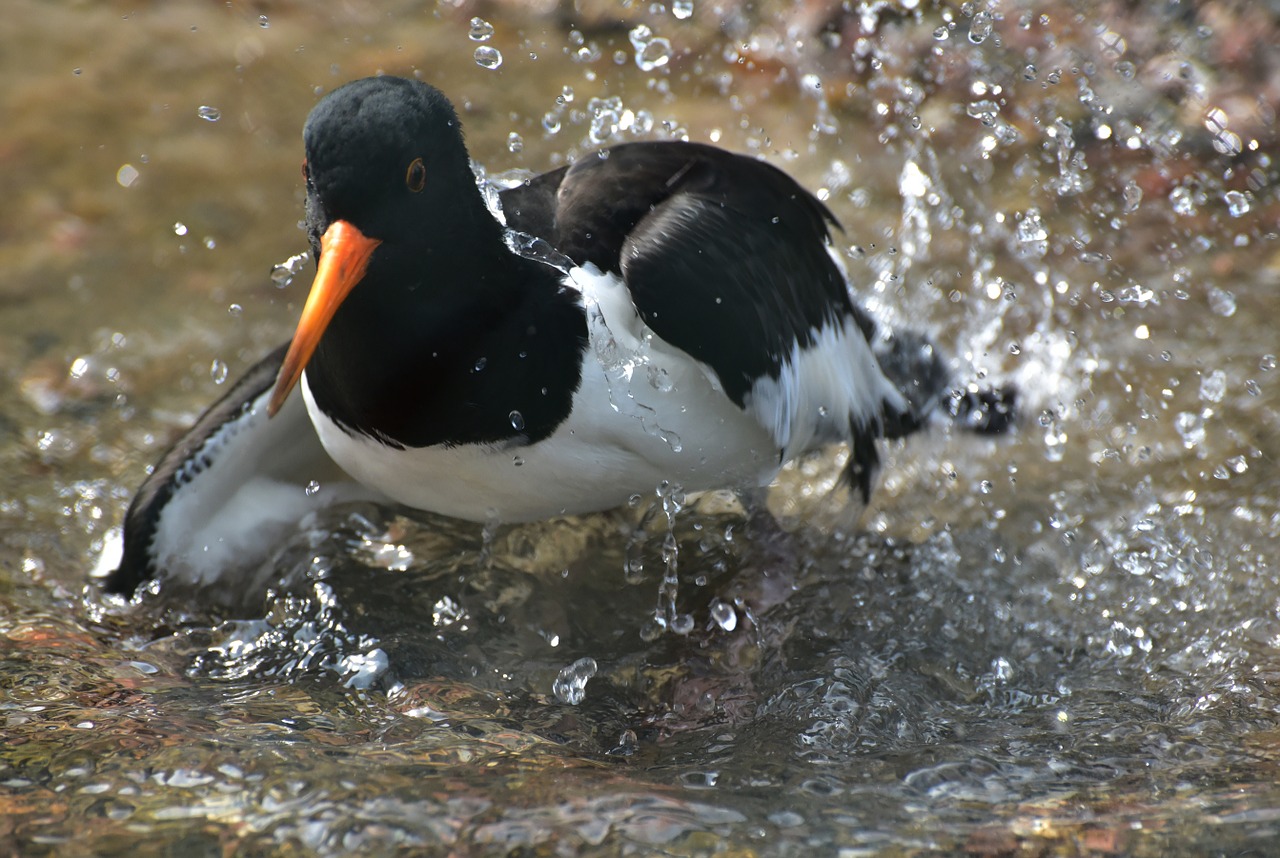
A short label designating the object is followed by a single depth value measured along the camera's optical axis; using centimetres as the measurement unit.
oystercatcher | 493
